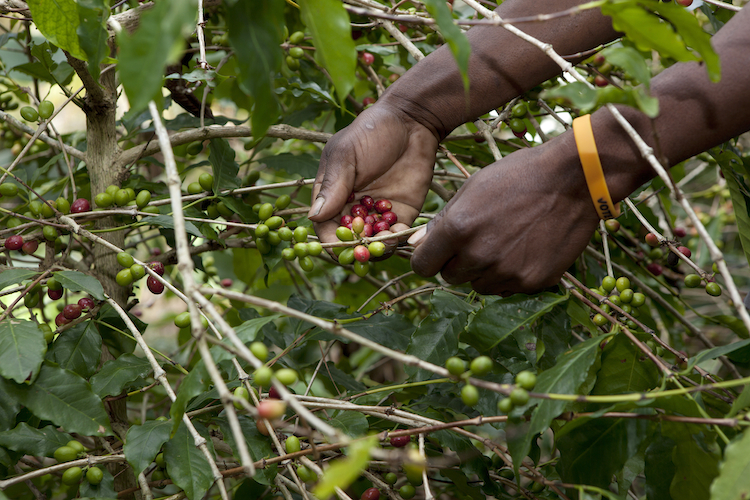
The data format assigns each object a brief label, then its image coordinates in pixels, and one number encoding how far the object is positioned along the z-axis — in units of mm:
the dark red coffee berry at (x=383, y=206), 1070
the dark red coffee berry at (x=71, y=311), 1035
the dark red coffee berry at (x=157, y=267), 1025
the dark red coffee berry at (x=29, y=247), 1043
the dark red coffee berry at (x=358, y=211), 1059
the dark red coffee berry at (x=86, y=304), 1032
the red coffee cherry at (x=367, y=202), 1073
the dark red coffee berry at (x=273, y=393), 1008
